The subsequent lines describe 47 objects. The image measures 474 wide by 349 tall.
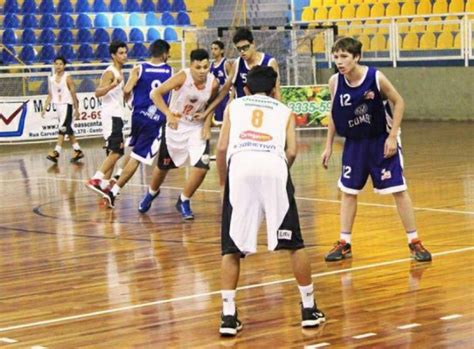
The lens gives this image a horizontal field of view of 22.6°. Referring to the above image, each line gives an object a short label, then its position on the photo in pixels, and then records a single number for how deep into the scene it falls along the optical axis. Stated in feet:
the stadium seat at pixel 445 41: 87.15
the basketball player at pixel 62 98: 68.13
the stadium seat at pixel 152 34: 96.42
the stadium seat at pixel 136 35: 94.89
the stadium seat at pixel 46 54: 89.61
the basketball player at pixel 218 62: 61.05
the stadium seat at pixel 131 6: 99.55
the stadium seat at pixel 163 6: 101.71
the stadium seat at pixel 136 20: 97.76
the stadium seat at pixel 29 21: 91.91
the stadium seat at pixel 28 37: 90.22
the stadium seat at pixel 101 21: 95.45
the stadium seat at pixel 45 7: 93.76
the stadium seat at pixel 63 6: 94.58
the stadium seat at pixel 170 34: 96.68
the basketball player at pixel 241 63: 38.37
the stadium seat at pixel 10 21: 91.04
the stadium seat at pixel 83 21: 94.12
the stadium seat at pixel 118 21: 96.68
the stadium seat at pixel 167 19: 99.76
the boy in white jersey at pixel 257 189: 23.68
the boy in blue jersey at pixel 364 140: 31.04
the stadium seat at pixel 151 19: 99.04
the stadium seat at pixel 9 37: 89.04
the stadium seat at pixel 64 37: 91.97
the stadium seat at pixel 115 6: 98.07
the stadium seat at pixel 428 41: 88.21
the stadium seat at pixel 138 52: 93.10
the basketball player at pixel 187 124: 39.75
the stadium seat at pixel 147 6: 100.73
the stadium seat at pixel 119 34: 93.81
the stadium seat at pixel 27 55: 88.69
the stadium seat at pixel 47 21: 92.53
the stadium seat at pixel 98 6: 96.78
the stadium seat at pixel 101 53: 92.02
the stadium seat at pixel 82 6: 95.86
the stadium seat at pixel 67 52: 90.74
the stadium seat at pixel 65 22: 93.09
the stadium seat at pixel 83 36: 92.84
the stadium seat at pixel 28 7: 93.09
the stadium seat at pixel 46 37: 91.04
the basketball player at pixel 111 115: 46.09
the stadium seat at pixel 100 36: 93.04
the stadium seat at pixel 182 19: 100.55
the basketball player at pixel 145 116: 45.03
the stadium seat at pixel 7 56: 87.25
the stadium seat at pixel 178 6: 102.32
